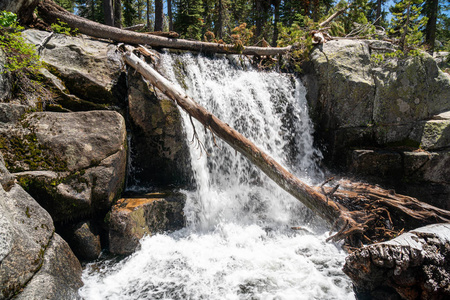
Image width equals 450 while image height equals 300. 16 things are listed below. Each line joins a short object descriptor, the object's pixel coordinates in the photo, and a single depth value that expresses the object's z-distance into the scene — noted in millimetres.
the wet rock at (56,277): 2658
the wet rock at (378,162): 6828
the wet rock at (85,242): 4117
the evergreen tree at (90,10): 17498
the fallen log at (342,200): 4375
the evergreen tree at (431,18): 13477
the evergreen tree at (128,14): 17002
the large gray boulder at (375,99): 7281
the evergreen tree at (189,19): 16531
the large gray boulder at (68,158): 3844
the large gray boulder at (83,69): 5328
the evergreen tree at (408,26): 7116
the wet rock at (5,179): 2961
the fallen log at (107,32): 6699
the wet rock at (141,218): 4371
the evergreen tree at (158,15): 11502
